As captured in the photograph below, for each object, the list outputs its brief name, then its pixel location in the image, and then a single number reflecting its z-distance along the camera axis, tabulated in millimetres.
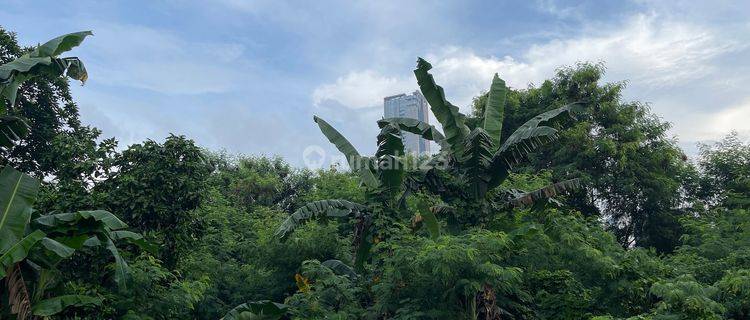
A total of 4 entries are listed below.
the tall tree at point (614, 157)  17938
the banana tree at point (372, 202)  10508
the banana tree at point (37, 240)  6781
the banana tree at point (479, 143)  10477
